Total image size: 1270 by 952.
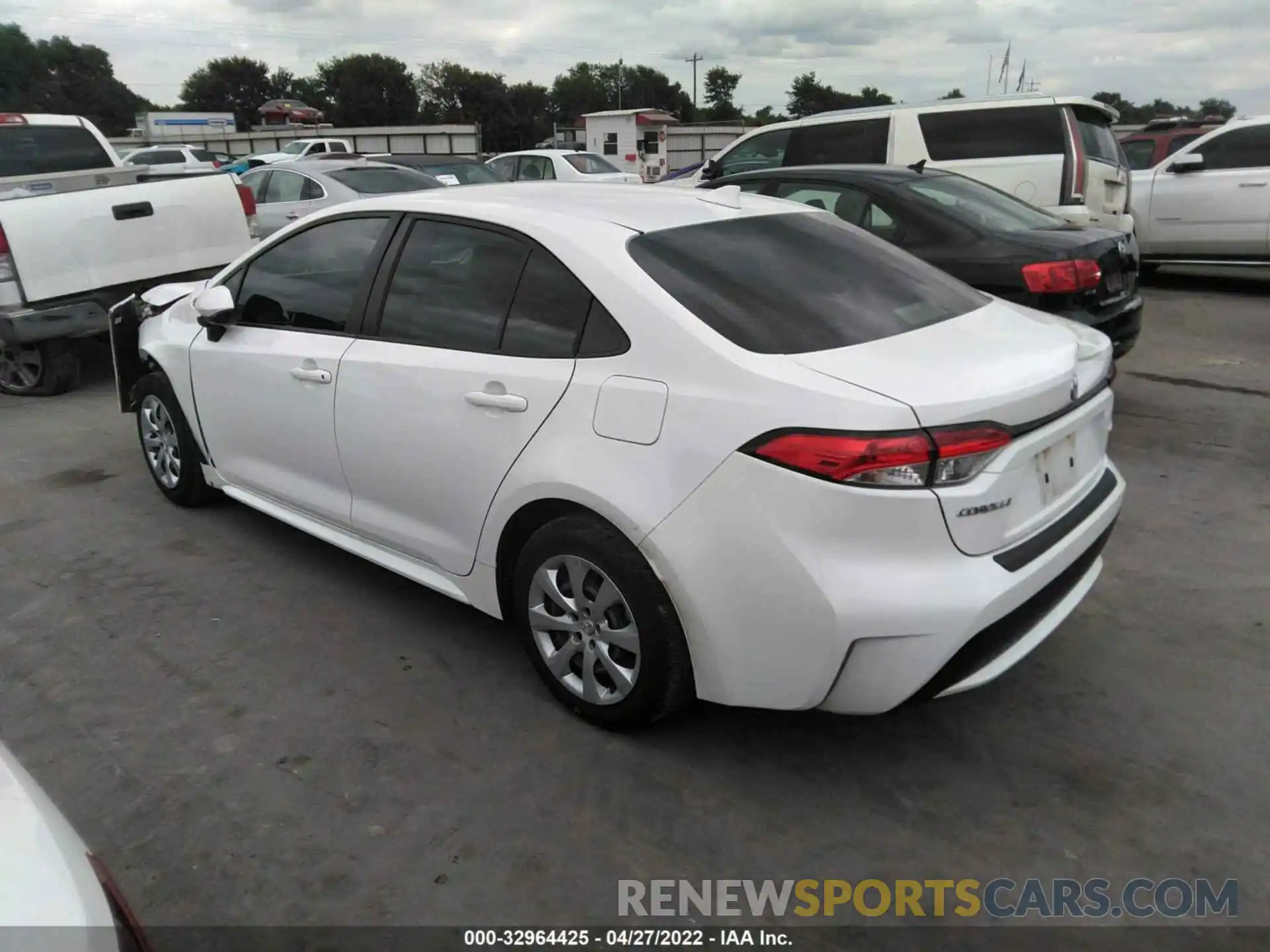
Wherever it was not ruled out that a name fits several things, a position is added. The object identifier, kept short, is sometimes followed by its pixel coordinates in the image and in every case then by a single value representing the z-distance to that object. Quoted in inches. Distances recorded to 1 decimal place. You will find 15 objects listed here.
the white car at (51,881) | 55.2
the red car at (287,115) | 2365.9
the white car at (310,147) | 1141.1
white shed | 1222.3
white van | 315.6
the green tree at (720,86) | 3904.3
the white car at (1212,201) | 401.7
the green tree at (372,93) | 3363.7
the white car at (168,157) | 1135.6
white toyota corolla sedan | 95.7
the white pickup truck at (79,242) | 266.8
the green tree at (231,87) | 3799.2
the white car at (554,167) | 663.8
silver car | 460.4
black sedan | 211.5
